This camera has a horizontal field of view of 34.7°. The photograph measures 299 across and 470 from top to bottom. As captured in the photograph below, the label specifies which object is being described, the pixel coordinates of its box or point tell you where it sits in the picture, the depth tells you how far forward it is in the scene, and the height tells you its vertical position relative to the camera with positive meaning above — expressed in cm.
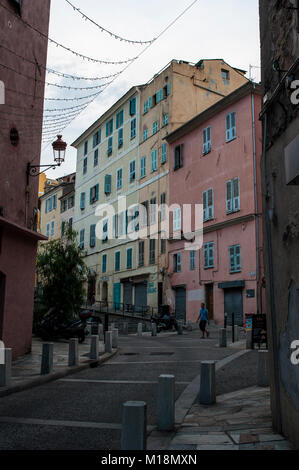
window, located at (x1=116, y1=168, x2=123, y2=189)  3720 +1029
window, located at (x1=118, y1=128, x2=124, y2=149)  3781 +1361
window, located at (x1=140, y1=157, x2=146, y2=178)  3413 +1021
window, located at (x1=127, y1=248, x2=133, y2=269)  3434 +381
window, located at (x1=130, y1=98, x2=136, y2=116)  3619 +1539
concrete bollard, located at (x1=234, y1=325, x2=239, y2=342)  1958 -87
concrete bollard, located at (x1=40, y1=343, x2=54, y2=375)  978 -96
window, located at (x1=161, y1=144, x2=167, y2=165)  3206 +1050
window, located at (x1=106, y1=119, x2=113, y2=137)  3978 +1515
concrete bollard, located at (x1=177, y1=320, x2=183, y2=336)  2270 -86
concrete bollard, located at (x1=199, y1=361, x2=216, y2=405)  691 -103
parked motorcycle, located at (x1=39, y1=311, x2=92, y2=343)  1812 -66
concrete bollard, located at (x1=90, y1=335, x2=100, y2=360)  1267 -98
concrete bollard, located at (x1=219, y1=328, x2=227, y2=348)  1583 -88
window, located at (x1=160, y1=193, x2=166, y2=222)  3119 +681
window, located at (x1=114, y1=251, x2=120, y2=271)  3625 +376
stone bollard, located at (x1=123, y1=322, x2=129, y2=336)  2580 -96
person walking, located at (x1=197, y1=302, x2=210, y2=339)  1938 -25
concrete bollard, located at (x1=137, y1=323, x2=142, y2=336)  2345 -91
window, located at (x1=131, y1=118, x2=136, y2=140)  3600 +1364
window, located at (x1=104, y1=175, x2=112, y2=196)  3844 +1011
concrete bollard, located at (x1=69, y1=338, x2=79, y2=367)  1129 -97
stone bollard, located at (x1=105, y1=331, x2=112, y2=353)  1472 -101
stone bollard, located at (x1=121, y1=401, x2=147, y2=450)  377 -91
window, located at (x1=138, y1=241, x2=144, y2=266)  3307 +392
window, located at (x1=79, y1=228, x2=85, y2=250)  4213 +644
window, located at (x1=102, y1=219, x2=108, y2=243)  3817 +626
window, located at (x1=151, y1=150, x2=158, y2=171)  3300 +1042
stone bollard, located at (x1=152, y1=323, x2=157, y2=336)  2205 -81
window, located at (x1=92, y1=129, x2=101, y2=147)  4187 +1508
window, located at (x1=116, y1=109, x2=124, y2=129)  3816 +1528
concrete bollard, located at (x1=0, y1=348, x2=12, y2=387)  821 -99
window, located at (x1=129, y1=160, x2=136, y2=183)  3532 +1029
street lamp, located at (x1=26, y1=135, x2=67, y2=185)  1419 +456
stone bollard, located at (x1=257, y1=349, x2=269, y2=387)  826 -101
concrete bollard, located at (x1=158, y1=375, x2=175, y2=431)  557 -106
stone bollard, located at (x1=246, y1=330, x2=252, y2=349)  1456 -86
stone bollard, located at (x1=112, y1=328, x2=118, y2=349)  1657 -94
